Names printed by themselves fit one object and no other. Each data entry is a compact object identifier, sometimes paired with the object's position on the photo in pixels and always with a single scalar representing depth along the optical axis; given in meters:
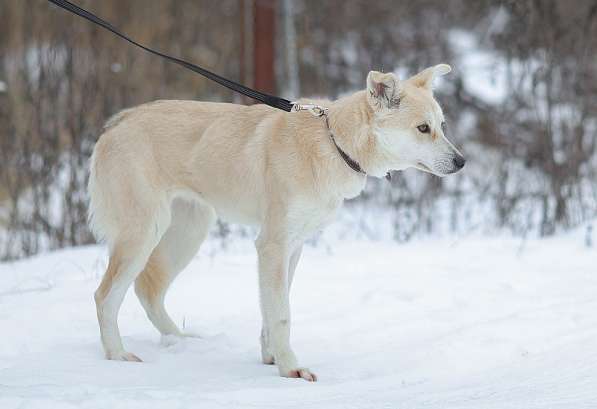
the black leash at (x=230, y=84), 8.10
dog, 8.14
